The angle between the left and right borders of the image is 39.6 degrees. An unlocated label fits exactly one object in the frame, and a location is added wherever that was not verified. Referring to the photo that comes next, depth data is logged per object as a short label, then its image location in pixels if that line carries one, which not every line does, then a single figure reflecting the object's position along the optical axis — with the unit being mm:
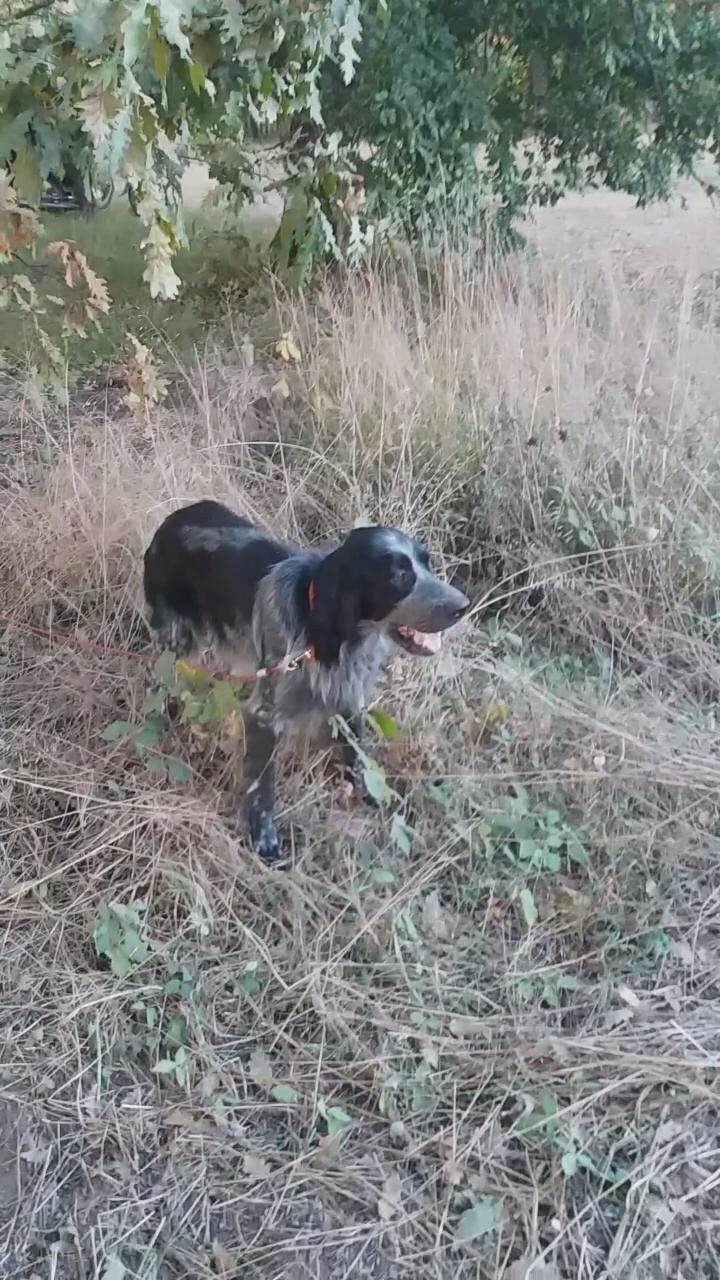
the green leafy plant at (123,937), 2320
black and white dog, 2447
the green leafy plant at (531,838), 2549
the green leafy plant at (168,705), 2631
